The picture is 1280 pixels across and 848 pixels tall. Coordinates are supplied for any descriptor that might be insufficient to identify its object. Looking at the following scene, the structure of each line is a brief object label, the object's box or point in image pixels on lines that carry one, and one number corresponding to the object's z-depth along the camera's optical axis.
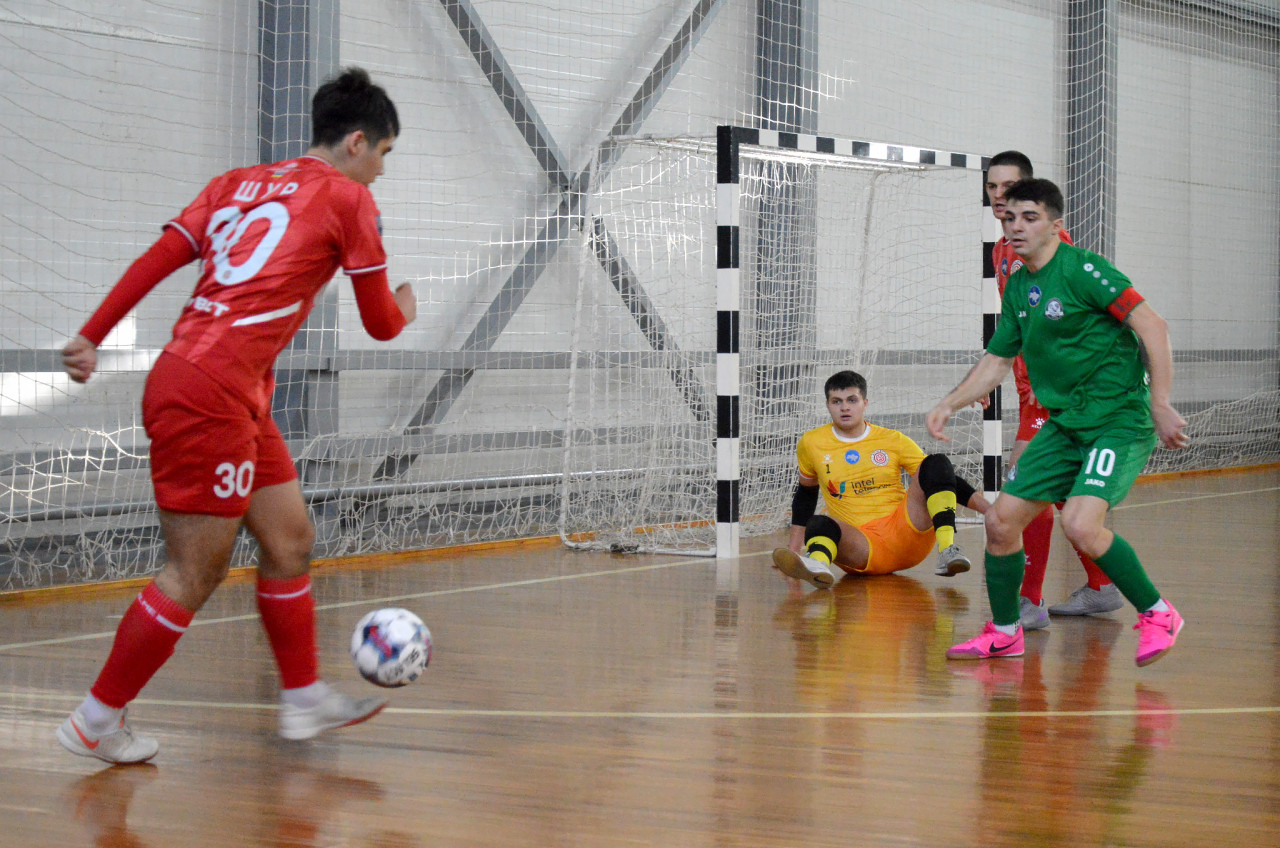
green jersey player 7.42
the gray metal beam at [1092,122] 22.28
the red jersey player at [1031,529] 9.05
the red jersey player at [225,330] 5.43
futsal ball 6.07
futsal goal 14.51
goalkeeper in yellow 11.11
